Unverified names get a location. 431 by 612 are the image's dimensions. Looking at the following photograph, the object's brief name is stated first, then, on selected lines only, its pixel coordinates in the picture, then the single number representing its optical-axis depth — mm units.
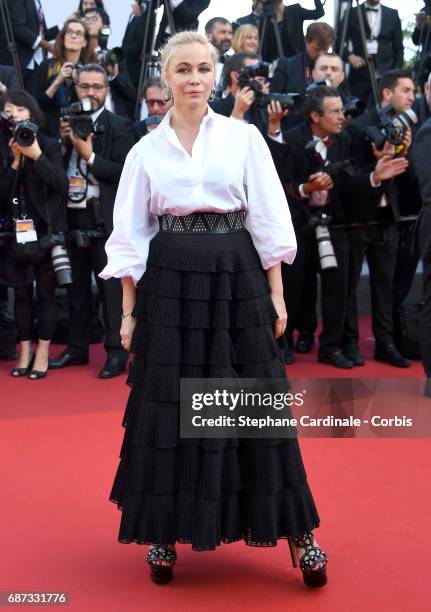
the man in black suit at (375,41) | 7562
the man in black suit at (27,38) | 6930
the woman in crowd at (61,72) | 6379
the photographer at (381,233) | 5977
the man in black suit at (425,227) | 5082
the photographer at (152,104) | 5824
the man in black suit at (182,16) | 7348
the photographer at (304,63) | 6770
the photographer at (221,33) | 7148
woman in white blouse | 2809
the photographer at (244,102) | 5629
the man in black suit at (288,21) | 7652
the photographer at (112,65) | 6679
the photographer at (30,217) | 5500
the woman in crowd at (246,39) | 6887
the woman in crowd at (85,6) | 7047
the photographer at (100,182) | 5664
